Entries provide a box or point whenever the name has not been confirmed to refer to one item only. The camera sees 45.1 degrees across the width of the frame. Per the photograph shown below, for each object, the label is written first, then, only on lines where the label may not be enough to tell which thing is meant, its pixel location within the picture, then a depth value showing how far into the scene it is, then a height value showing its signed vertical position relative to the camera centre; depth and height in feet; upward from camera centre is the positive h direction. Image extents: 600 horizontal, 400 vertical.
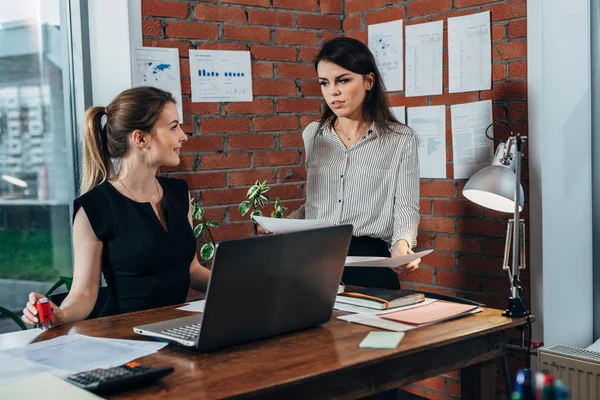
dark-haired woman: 8.98 -0.08
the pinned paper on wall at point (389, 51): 11.09 +1.63
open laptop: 5.09 -0.97
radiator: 8.24 -2.54
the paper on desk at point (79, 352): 4.96 -1.37
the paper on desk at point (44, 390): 3.98 -1.28
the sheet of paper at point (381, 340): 5.38 -1.41
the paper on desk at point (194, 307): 6.78 -1.39
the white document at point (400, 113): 11.10 +0.65
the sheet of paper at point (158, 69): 9.98 +1.31
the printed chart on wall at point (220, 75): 10.57 +1.27
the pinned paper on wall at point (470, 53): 9.82 +1.39
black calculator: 4.43 -1.34
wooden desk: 4.61 -1.42
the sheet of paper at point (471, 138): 9.82 +0.20
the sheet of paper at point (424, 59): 10.48 +1.42
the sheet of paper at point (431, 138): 10.51 +0.24
